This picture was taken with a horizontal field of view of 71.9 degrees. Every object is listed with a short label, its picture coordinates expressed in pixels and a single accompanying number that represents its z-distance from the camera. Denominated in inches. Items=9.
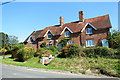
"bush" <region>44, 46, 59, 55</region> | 826.5
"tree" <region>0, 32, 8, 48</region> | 1794.8
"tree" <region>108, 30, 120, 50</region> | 628.3
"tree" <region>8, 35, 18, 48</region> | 1564.7
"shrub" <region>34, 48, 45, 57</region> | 683.1
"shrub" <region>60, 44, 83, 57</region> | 564.8
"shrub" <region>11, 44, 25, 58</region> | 718.3
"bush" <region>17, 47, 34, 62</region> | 612.1
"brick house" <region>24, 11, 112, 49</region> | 802.8
